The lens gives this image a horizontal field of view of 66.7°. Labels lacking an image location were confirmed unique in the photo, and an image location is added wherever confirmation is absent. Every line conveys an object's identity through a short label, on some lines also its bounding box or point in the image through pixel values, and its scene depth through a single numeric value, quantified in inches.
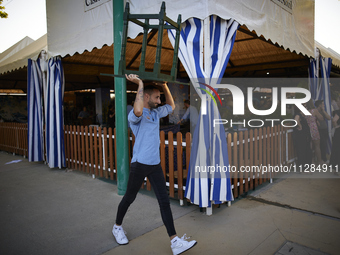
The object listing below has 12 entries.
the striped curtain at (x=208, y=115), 149.9
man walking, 112.7
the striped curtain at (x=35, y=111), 289.0
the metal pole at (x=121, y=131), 191.1
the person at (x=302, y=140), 246.7
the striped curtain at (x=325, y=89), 283.4
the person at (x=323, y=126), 256.3
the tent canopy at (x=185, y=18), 153.6
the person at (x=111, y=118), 361.1
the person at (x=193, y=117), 290.2
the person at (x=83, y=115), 502.9
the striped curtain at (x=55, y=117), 265.1
